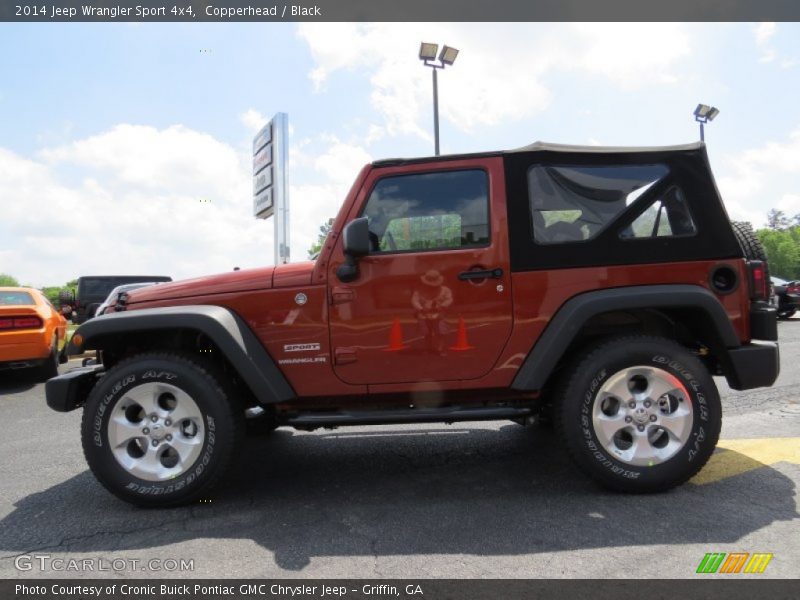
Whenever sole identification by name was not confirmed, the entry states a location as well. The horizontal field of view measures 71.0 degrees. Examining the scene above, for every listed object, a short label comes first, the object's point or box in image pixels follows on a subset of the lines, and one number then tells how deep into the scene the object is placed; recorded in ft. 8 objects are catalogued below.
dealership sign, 53.01
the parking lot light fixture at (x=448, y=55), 51.47
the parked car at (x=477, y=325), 10.50
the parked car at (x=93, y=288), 41.95
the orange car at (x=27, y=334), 23.68
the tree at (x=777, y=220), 363.97
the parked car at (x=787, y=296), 46.24
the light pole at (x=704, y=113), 79.71
